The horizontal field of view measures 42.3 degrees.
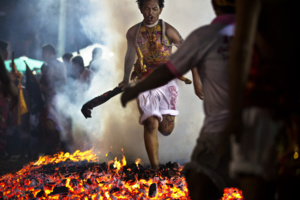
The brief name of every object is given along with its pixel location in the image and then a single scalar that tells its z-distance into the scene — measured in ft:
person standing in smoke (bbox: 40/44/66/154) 30.50
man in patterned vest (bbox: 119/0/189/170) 18.95
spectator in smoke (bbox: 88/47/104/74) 31.96
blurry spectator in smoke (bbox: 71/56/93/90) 32.17
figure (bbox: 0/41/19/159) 29.53
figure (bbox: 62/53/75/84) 32.58
